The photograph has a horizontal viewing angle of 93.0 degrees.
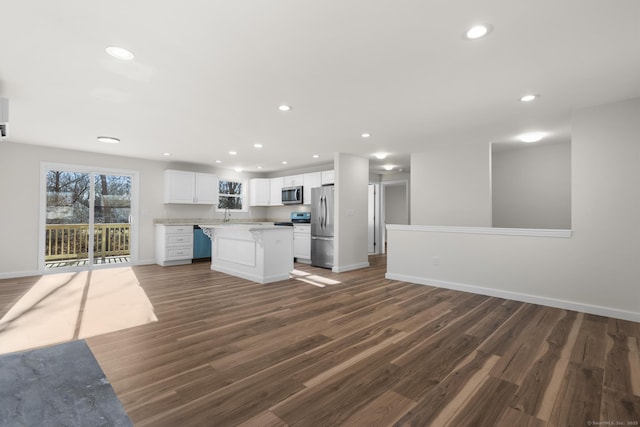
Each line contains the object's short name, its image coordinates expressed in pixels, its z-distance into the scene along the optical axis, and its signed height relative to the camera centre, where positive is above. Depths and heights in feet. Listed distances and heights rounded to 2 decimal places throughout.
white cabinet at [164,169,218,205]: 23.09 +2.25
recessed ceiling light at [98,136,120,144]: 16.28 +4.15
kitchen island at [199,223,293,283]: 16.56 -2.05
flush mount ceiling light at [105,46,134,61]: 7.61 +4.19
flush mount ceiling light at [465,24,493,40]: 6.75 +4.26
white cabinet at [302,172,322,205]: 23.75 +2.67
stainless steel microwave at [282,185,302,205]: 24.91 +1.78
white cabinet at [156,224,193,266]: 21.91 -2.11
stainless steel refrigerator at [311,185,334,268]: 20.76 -0.65
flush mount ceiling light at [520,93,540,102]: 10.61 +4.30
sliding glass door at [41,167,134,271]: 19.04 -0.26
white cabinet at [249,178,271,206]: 28.07 +2.35
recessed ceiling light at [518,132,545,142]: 15.60 +4.33
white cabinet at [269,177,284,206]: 27.04 +2.36
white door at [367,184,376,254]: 28.02 +0.58
